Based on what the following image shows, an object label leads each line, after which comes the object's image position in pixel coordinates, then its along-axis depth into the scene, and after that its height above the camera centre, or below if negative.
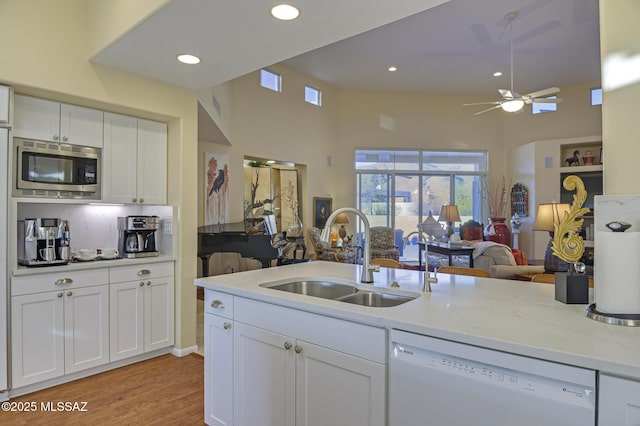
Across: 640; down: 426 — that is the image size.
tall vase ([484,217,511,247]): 8.97 -0.47
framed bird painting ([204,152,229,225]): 6.49 +0.42
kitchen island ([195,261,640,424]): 1.11 -0.40
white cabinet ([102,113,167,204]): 3.29 +0.47
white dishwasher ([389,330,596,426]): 1.10 -0.57
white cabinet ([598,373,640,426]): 1.01 -0.52
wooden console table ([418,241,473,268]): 6.09 -0.63
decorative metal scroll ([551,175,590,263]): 1.62 -0.08
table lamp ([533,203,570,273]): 3.76 -0.10
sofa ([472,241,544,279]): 4.08 -0.59
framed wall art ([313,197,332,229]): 8.75 +0.04
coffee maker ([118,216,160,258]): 3.44 -0.23
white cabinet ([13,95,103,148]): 2.81 +0.71
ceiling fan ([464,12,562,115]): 5.67 +1.73
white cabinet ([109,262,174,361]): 3.25 -0.88
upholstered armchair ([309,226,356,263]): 7.48 -0.84
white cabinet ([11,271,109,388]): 2.73 -0.89
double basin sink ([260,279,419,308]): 1.99 -0.46
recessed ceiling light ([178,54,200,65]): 2.84 +1.17
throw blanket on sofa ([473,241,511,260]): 4.51 -0.45
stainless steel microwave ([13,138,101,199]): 2.81 +0.33
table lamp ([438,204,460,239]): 9.09 -0.05
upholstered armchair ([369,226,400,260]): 8.23 -0.65
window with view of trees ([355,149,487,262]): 9.80 +0.73
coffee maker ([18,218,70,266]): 2.87 -0.23
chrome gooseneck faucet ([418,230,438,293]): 1.91 -0.35
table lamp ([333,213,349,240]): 9.00 -0.27
